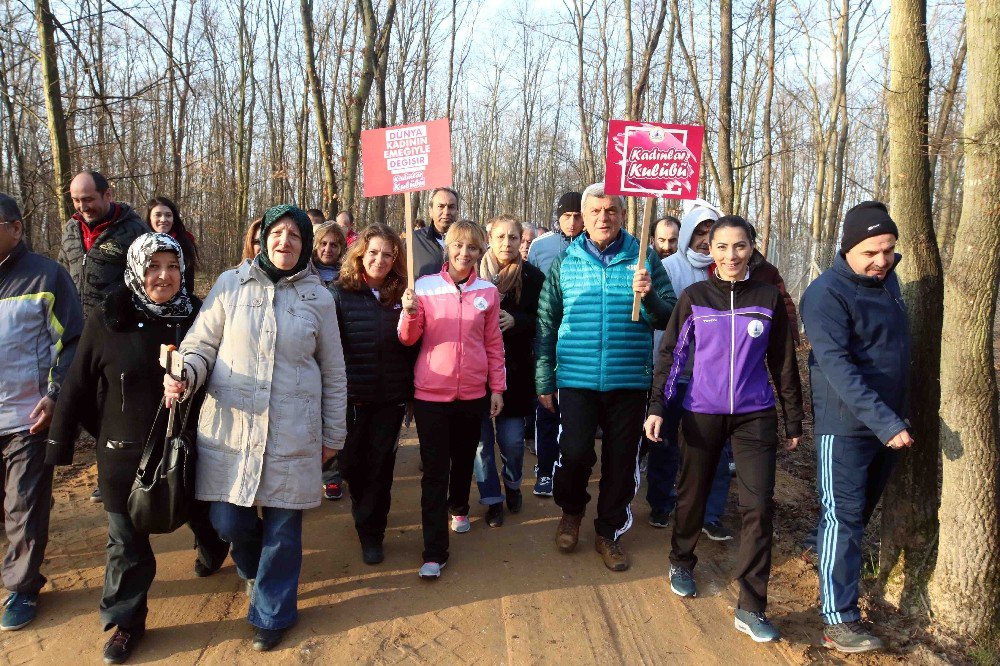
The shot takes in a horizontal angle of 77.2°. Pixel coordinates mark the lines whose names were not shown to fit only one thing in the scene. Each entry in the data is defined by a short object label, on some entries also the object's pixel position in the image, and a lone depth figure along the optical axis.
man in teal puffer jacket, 3.89
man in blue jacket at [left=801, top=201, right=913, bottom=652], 3.21
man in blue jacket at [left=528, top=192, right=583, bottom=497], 5.12
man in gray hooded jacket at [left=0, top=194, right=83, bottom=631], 3.30
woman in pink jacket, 3.86
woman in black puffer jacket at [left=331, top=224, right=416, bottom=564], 3.84
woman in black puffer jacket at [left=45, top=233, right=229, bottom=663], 2.97
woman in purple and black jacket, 3.34
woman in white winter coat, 3.05
